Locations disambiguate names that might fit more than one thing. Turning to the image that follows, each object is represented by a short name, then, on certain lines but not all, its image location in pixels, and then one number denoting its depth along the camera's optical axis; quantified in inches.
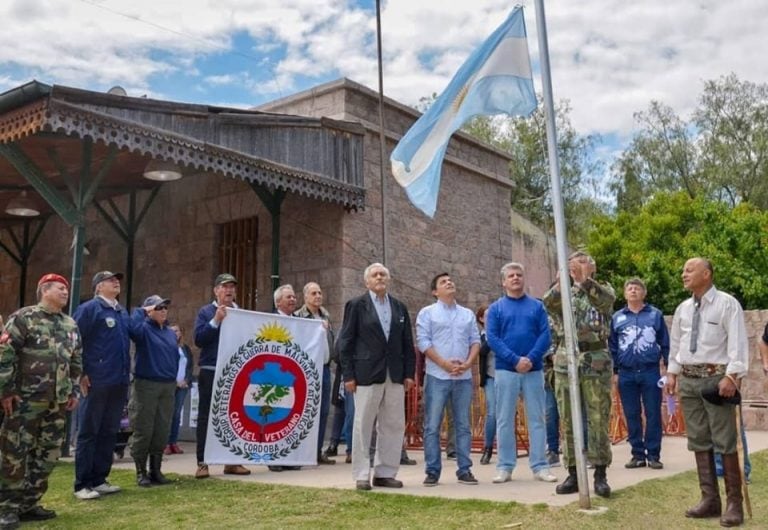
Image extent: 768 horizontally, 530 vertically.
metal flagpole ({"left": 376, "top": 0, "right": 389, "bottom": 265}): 434.5
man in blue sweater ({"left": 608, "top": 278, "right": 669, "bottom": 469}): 274.8
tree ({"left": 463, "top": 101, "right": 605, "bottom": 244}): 1207.6
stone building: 418.6
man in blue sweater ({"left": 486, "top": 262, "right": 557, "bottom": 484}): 245.0
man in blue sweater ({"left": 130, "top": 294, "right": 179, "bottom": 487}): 252.4
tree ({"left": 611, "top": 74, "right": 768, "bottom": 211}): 1171.3
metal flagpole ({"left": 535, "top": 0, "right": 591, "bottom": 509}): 195.3
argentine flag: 220.1
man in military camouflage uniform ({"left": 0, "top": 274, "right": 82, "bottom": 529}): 201.3
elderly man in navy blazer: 238.5
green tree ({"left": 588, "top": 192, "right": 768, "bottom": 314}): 860.6
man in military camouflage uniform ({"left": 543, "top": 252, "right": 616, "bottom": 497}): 214.7
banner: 270.2
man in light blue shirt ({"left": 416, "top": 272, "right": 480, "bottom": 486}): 243.1
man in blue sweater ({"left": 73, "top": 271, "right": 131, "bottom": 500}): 231.6
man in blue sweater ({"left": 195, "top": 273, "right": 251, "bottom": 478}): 268.7
